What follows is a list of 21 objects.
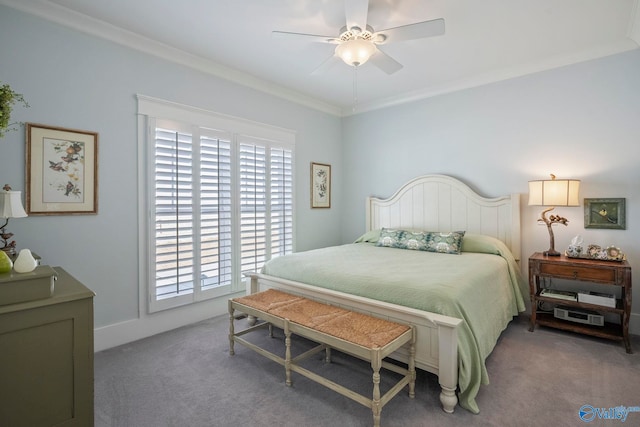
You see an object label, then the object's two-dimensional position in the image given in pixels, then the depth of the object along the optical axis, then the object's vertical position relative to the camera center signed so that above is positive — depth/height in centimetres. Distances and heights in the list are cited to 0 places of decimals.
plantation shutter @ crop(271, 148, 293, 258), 414 +16
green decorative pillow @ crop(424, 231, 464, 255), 343 -32
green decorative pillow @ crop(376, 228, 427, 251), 367 -31
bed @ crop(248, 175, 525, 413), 199 -49
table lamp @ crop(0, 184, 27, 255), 196 +5
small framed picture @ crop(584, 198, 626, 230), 306 +0
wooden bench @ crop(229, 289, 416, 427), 182 -75
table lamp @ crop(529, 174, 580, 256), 304 +18
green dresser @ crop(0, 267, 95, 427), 144 -70
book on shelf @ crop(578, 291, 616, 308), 277 -76
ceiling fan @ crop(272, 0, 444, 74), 214 +129
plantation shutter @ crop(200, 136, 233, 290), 338 +0
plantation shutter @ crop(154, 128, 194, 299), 308 +0
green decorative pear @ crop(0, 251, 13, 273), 152 -24
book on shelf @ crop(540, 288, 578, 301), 297 -78
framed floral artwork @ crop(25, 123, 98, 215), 243 +34
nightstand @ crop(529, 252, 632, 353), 268 -60
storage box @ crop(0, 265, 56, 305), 143 -33
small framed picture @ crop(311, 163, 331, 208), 472 +42
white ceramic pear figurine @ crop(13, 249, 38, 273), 154 -24
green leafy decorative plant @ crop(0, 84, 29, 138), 175 +61
